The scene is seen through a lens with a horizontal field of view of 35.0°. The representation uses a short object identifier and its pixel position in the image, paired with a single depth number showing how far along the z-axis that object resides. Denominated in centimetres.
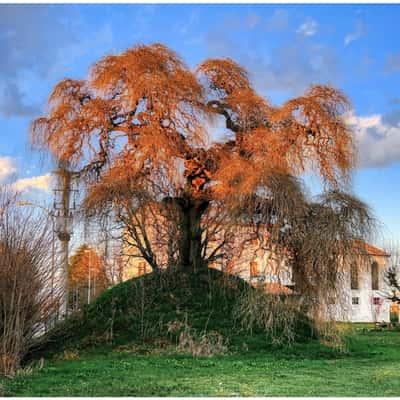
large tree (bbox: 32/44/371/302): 1819
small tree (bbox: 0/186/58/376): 1474
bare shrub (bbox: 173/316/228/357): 1778
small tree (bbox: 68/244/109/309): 2223
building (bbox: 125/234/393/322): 1794
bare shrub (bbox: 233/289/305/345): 1808
